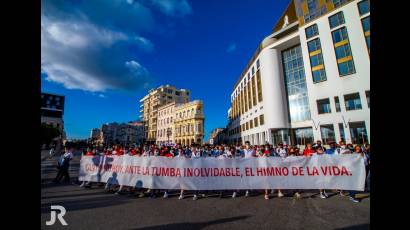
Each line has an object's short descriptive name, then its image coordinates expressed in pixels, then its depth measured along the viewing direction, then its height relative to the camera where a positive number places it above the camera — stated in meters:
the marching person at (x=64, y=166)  10.64 -0.79
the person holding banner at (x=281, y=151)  11.29 -0.93
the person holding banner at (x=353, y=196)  6.53 -2.20
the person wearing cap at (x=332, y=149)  9.15 -0.77
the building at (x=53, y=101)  48.16 +12.34
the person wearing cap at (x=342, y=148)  8.41 -0.79
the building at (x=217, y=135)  80.31 +2.67
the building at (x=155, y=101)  80.93 +18.44
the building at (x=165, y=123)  68.50 +7.82
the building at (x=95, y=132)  173.38 +14.77
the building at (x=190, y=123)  58.88 +6.05
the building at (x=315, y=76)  28.48 +9.57
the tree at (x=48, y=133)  41.41 +4.60
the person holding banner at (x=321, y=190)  7.09 -2.07
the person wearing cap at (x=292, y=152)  9.03 -0.76
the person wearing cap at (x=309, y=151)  8.33 -0.72
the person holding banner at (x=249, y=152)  9.71 -0.68
